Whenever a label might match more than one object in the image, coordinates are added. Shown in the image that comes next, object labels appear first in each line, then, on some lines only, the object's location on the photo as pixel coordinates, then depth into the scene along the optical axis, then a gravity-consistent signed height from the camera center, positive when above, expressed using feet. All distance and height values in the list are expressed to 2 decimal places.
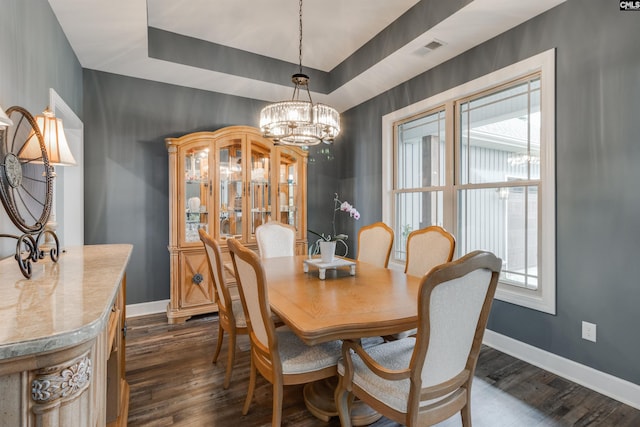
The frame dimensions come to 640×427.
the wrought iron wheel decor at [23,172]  4.94 +0.66
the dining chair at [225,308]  6.88 -2.19
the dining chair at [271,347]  4.80 -2.37
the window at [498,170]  7.95 +1.20
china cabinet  11.26 +0.58
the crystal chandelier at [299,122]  8.00 +2.25
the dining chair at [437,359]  3.84 -2.01
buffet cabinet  2.11 -0.95
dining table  4.47 -1.54
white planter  7.54 -0.96
